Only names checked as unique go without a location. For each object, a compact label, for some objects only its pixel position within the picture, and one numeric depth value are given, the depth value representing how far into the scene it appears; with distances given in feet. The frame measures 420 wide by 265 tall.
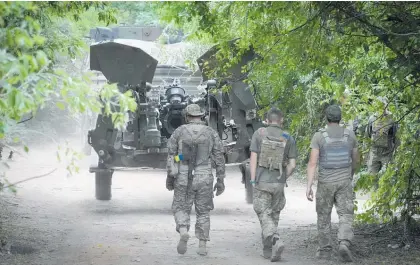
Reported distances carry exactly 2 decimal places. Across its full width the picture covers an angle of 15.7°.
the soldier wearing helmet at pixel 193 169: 59.65
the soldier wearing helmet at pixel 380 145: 75.15
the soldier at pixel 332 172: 54.98
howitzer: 79.68
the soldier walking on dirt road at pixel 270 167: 57.22
